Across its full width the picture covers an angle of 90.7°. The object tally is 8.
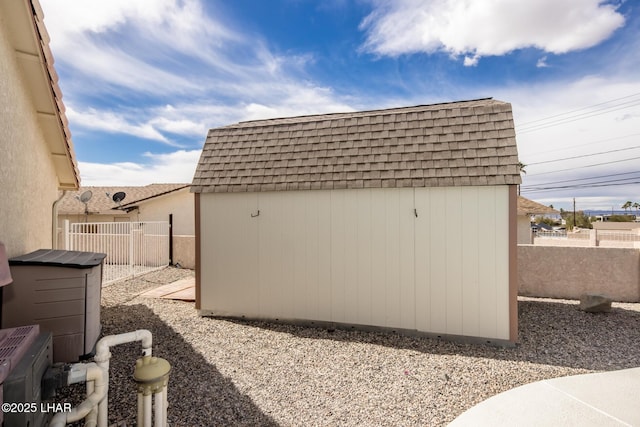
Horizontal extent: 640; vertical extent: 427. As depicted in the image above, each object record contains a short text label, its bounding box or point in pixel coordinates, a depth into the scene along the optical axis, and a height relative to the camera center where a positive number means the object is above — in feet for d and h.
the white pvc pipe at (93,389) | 7.94 -4.57
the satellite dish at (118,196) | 49.42 +3.60
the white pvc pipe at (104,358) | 8.63 -3.79
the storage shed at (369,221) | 17.21 -0.21
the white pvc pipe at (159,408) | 8.84 -5.33
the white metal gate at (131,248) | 36.86 -3.62
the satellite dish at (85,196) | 30.81 +2.29
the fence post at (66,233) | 26.39 -1.15
